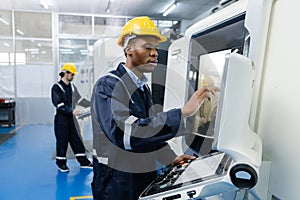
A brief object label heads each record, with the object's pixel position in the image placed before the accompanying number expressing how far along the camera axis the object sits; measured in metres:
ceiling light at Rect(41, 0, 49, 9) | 5.96
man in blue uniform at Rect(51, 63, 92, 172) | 3.43
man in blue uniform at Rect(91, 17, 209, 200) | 0.90
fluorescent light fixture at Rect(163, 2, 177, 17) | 6.44
